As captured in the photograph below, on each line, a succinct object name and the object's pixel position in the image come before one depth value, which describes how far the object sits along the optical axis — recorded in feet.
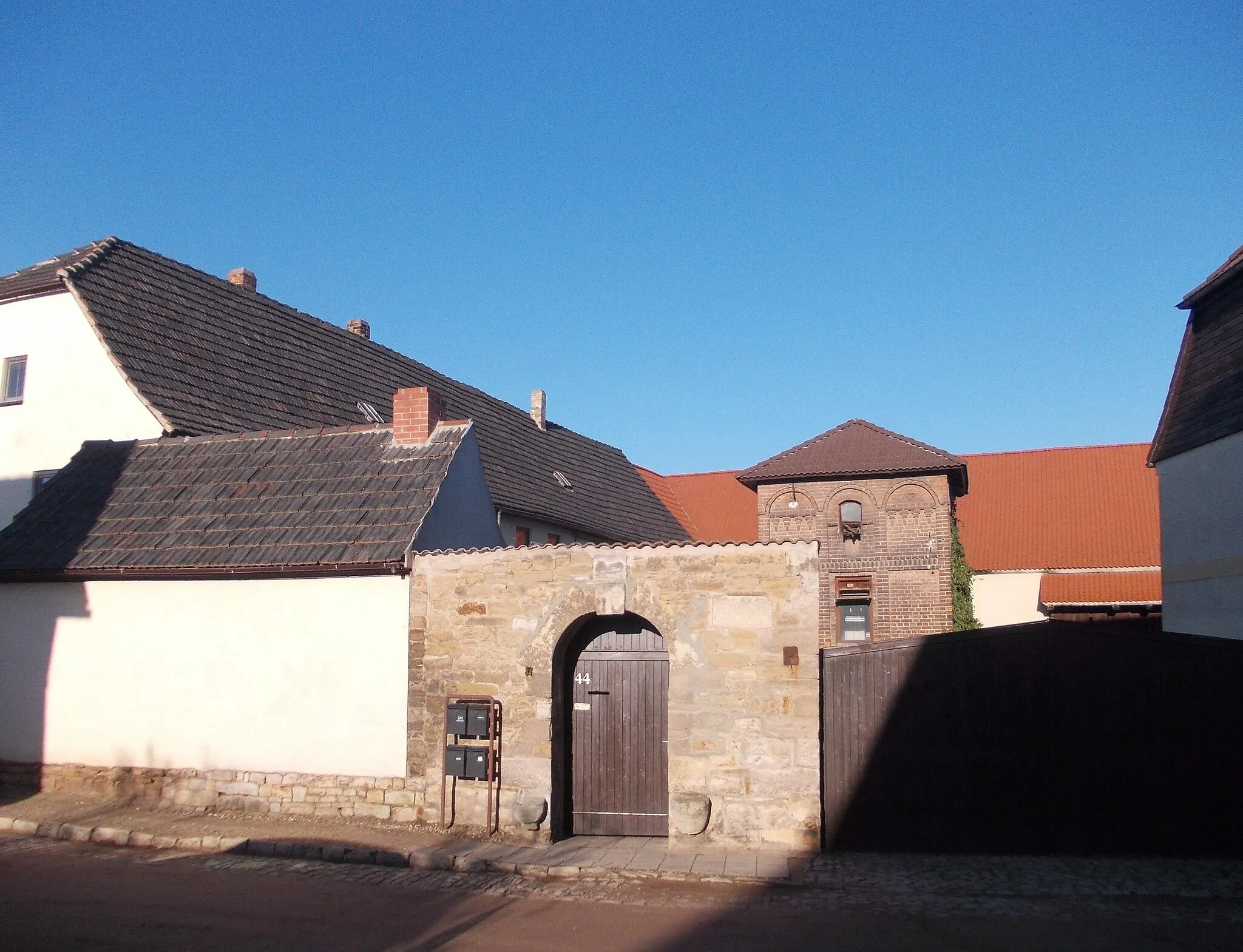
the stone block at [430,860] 32.76
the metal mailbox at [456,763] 35.99
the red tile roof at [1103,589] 88.58
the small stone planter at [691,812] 34.06
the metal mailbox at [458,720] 36.32
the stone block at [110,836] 35.88
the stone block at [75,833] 36.50
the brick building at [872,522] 83.61
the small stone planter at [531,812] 35.22
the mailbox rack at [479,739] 35.96
